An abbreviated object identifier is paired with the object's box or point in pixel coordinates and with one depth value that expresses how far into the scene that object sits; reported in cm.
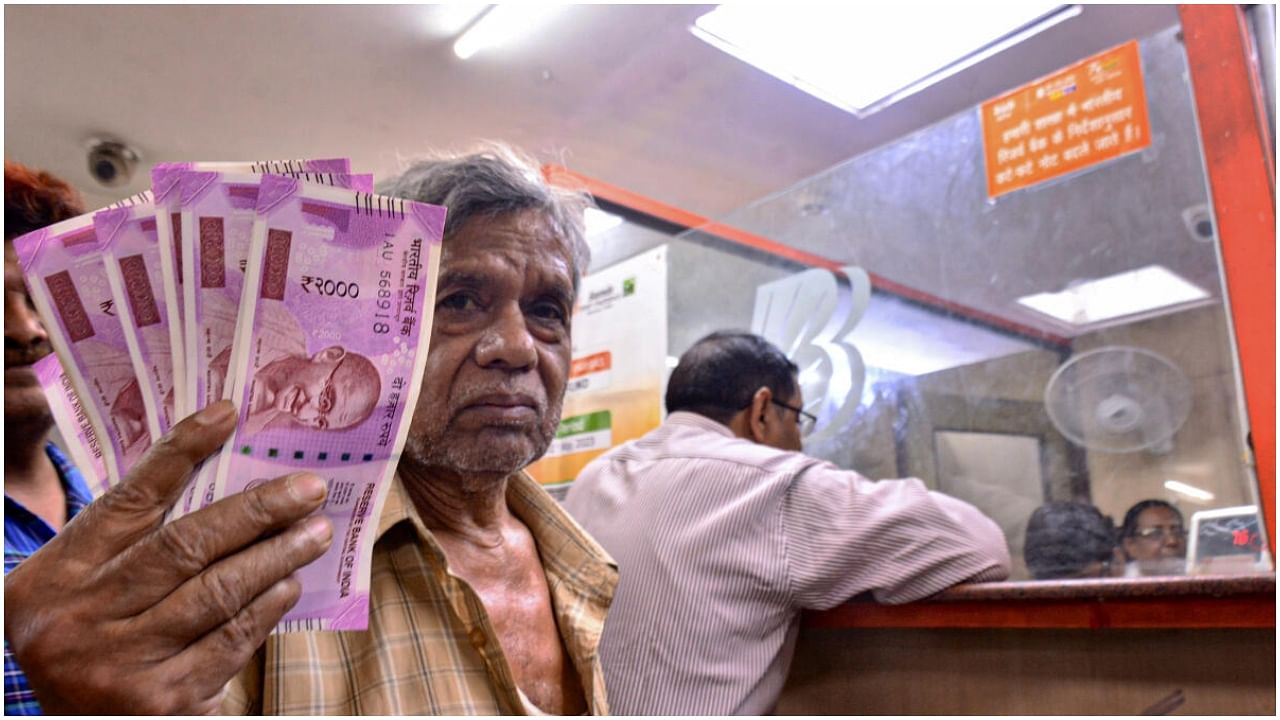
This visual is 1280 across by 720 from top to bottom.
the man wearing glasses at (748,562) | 163
